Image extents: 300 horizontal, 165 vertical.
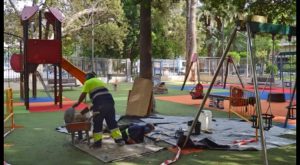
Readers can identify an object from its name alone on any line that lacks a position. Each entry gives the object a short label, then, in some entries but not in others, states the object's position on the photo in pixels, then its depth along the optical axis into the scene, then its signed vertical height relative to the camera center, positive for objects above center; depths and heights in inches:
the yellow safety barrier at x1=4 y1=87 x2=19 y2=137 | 386.5 -40.0
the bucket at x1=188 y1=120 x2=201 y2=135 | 347.3 -53.9
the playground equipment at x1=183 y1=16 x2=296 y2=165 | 227.9 +24.1
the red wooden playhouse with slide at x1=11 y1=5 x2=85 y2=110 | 585.3 +23.4
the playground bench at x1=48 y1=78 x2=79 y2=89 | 941.1 -33.2
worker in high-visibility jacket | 306.7 -30.3
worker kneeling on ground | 322.0 -53.9
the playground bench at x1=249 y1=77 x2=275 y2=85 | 986.1 -28.7
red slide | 620.7 -2.6
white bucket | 367.9 -48.0
